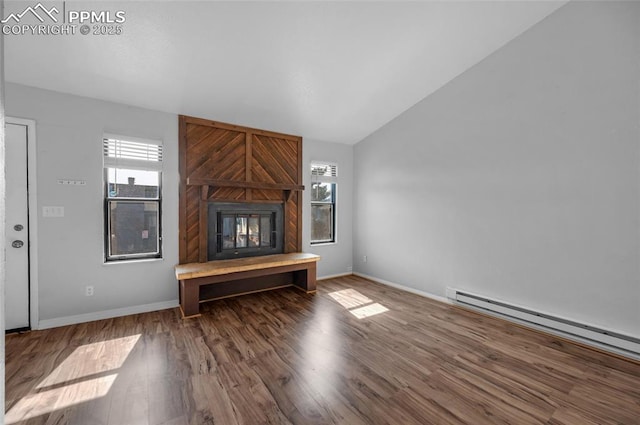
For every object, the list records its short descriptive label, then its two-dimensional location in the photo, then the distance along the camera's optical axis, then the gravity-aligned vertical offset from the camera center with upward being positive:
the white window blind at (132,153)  3.19 +0.74
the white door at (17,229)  2.73 -0.19
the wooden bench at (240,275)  3.23 -0.88
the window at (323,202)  4.94 +0.18
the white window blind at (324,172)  4.88 +0.75
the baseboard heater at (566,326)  2.33 -1.17
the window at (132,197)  3.22 +0.18
